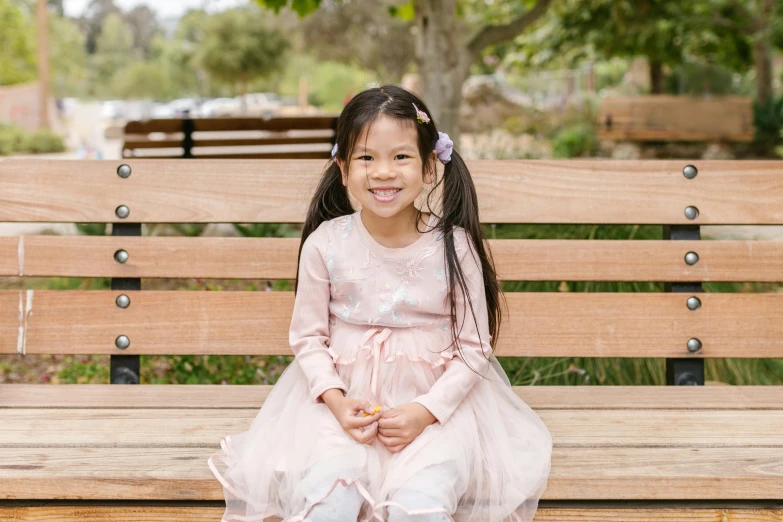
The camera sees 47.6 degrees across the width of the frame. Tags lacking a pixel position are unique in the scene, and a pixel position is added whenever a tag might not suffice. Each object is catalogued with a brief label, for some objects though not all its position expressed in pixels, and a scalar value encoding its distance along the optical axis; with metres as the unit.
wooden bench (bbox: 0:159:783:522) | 2.97
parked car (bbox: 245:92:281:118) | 48.50
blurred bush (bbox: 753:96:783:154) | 15.91
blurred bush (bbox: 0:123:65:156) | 23.02
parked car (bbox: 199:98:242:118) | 41.59
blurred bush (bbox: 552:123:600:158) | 15.48
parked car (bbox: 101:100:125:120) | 48.17
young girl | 2.14
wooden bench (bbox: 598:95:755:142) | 15.59
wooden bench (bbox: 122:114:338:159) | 7.56
